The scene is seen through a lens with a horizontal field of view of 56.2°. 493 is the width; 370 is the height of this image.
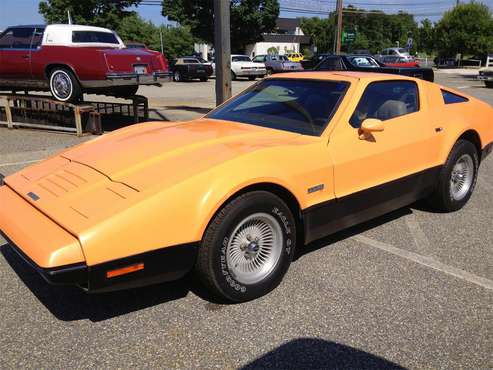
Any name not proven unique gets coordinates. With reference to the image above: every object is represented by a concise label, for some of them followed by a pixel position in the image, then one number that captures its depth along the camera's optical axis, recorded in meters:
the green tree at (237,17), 38.34
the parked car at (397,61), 29.46
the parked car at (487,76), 23.11
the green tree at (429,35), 51.59
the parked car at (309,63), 26.07
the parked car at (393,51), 42.81
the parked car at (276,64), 29.26
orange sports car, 2.50
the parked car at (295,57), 42.93
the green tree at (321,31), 77.44
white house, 68.69
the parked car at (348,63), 17.42
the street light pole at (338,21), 27.28
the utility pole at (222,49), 8.86
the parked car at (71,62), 8.82
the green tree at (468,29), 46.31
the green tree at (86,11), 49.28
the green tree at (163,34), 46.91
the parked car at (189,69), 27.05
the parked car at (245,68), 27.55
